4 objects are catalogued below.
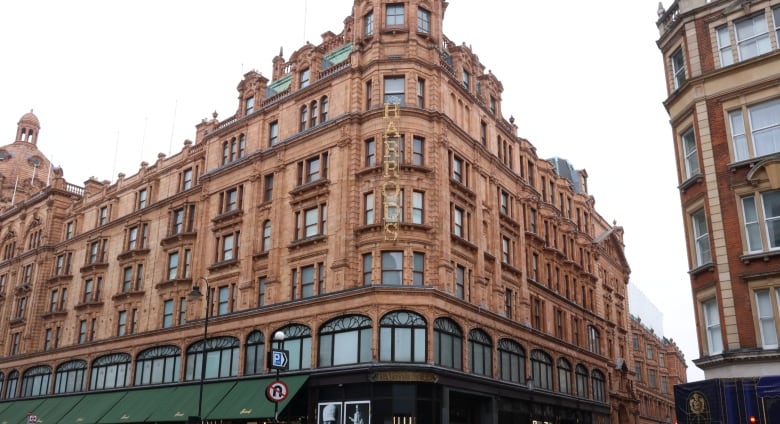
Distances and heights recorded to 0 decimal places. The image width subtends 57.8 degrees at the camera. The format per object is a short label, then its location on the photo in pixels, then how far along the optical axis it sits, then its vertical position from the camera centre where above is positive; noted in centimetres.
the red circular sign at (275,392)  2766 +209
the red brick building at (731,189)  2588 +981
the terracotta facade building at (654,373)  8519 +1039
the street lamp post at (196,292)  3587 +764
